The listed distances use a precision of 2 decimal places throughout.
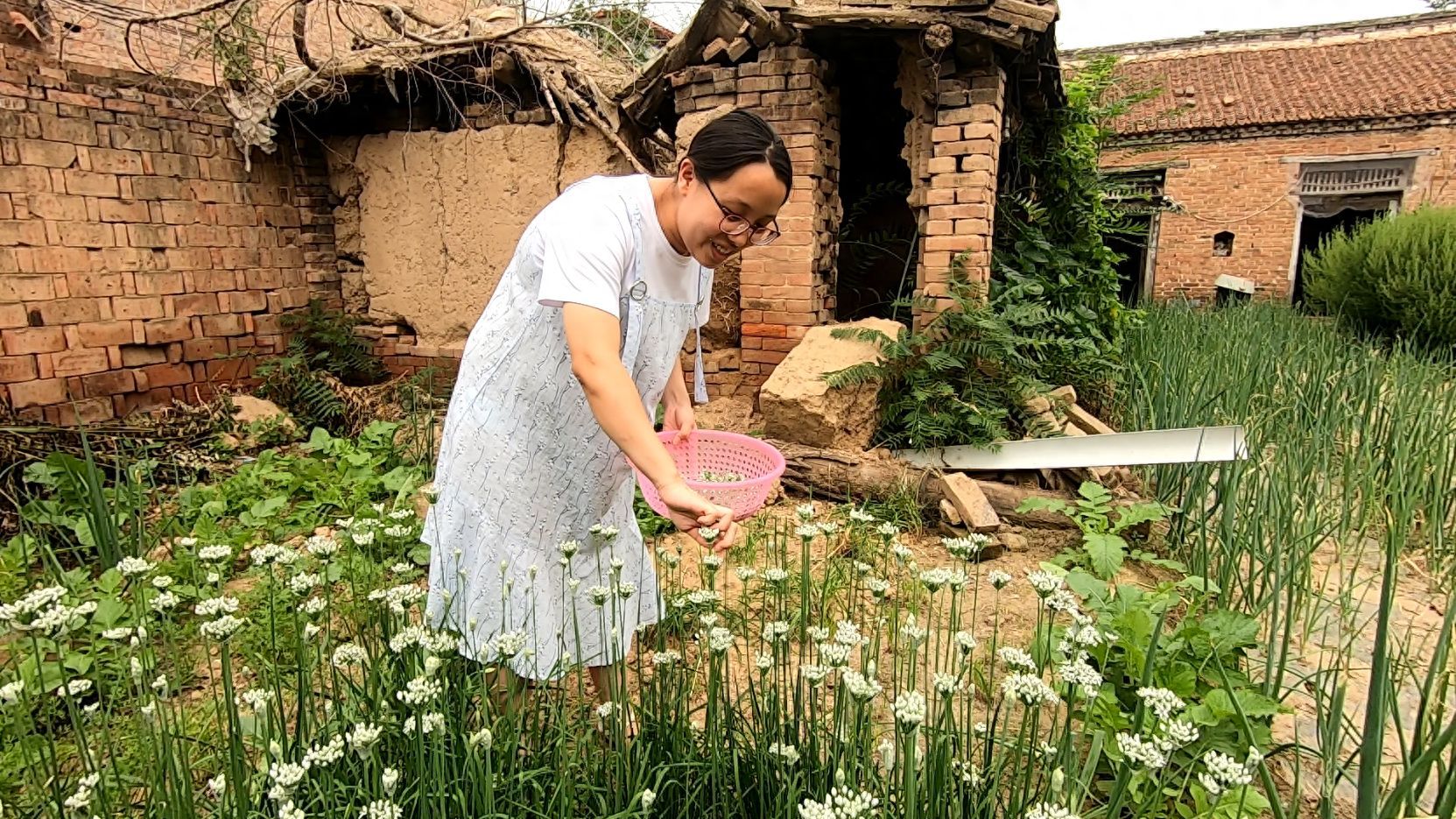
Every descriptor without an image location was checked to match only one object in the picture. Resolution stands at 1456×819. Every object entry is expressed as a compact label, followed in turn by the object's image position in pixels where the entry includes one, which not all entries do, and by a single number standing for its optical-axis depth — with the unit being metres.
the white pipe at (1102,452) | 3.45
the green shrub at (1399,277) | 8.28
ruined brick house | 4.54
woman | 1.49
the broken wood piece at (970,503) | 3.82
